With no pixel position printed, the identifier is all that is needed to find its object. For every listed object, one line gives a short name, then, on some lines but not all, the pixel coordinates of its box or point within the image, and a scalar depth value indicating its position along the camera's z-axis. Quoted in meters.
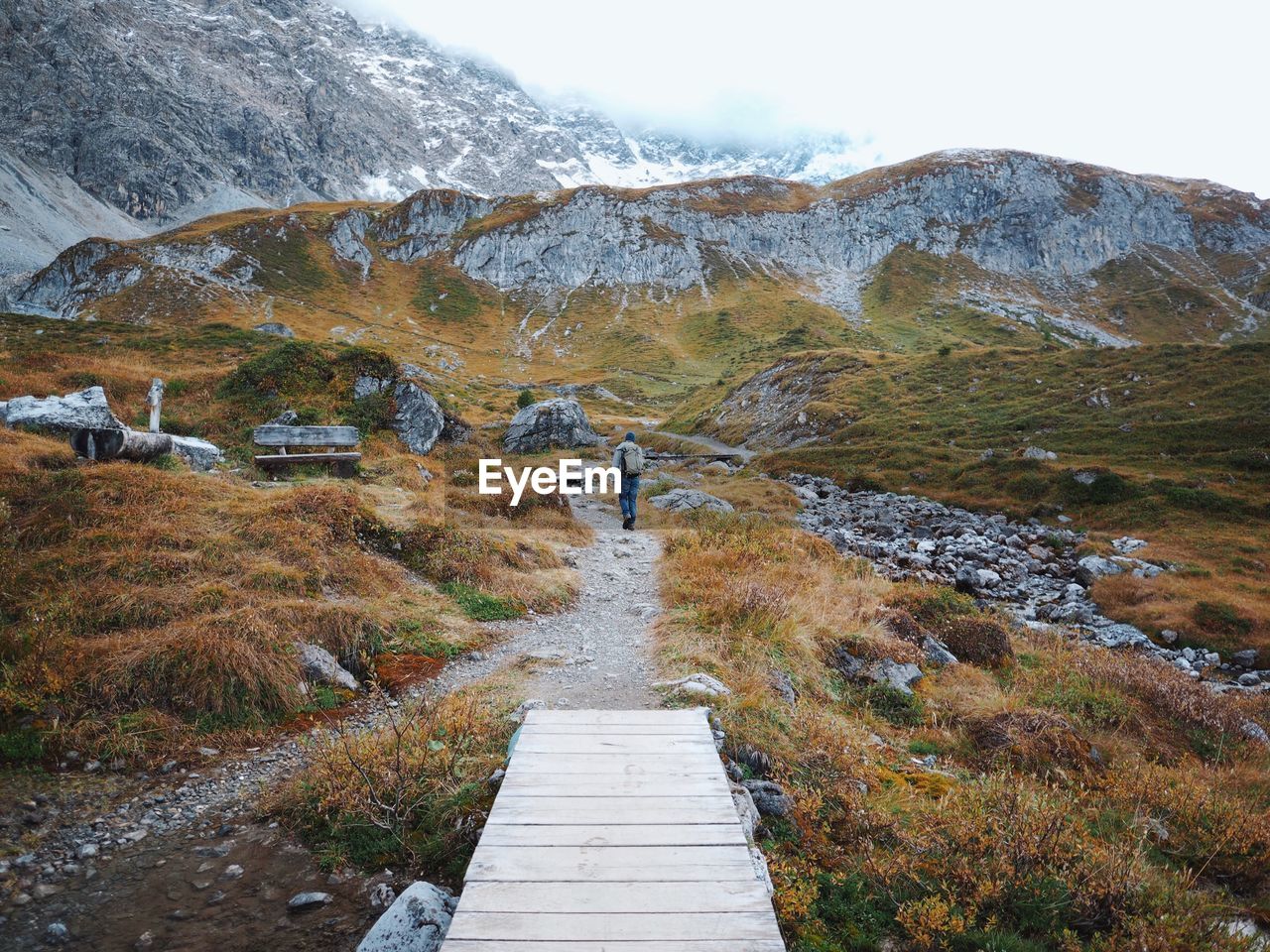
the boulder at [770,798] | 5.59
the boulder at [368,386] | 23.14
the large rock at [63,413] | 13.39
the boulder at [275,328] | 69.62
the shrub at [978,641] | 11.48
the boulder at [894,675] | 9.34
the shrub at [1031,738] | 7.63
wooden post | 14.46
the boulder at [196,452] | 14.23
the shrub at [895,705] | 8.64
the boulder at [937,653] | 10.95
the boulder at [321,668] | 7.40
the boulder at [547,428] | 35.94
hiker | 18.39
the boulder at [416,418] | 23.23
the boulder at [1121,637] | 15.32
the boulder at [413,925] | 3.89
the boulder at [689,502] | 22.39
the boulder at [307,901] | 4.43
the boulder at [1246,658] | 14.87
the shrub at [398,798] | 4.94
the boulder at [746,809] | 5.14
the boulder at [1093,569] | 19.52
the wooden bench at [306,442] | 16.50
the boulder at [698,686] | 7.43
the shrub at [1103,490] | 25.94
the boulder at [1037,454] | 30.14
